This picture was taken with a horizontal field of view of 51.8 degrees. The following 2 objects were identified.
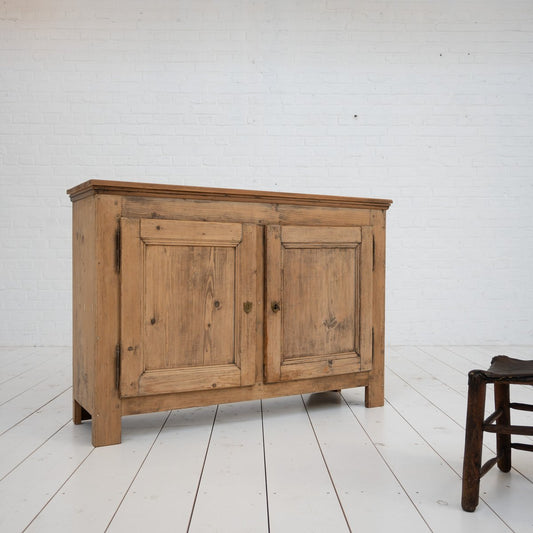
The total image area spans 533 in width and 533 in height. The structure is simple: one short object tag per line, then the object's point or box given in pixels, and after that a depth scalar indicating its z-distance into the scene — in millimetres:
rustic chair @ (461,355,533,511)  1435
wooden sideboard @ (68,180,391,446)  1967
